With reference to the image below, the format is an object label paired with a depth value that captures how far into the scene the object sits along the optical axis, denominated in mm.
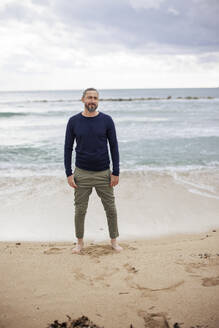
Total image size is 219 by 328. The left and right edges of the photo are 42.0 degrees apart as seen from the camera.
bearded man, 3422
